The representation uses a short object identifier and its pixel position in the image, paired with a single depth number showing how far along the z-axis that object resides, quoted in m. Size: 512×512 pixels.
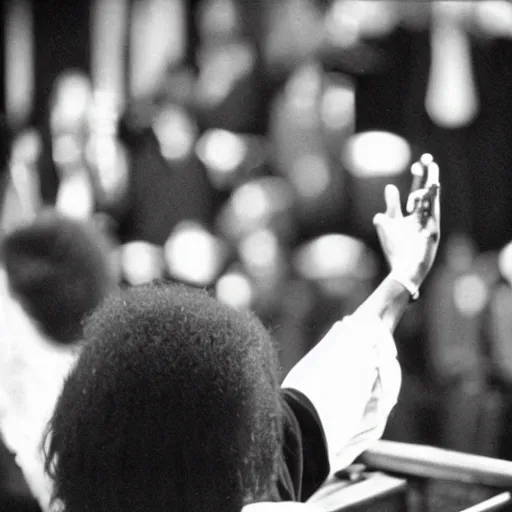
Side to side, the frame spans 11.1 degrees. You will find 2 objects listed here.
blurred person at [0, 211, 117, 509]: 4.03
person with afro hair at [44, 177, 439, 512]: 3.50
